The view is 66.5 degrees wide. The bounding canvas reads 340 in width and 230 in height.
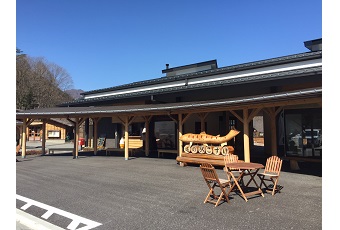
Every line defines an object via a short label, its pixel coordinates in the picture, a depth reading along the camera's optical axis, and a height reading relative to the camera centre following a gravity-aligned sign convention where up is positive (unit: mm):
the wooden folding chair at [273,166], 6925 -1244
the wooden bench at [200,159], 10754 -1656
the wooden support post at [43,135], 18383 -919
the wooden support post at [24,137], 17062 -924
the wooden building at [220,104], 10906 +680
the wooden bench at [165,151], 15770 -1794
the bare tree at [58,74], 62000 +11800
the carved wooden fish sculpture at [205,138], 10875 -760
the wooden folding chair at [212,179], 5708 -1328
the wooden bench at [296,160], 10570 -1690
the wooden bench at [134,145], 18016 -1677
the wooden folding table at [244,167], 6209 -1137
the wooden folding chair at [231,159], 7824 -1145
